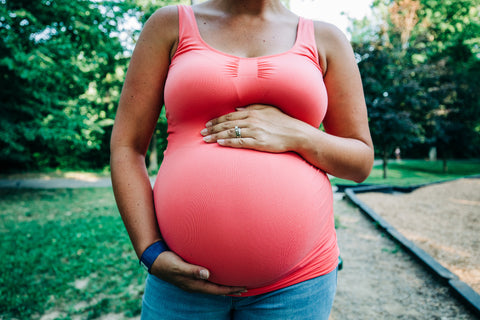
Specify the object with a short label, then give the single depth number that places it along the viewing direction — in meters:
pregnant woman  1.05
